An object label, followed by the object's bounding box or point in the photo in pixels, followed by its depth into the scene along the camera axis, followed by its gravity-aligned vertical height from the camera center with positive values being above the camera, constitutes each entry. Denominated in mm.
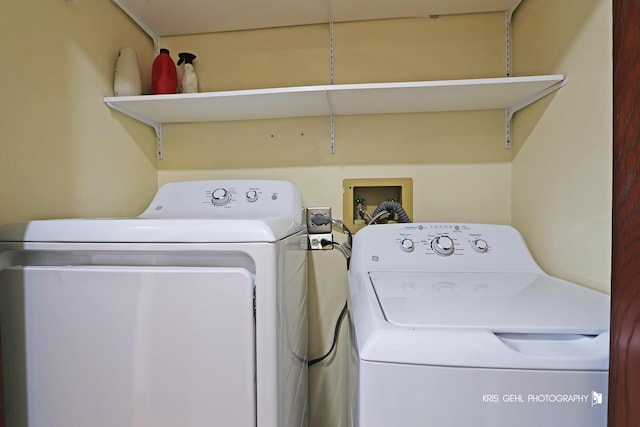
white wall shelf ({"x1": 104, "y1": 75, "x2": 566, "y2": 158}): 1089 +422
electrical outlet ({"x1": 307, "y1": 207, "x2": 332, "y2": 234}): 1410 -64
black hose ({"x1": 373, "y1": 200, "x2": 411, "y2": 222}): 1346 -16
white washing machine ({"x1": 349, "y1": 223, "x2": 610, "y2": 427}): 498 -261
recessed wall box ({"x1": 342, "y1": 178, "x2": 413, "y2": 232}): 1406 +49
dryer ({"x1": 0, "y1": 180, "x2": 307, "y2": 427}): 687 -264
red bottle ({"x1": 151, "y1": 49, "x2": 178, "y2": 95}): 1288 +562
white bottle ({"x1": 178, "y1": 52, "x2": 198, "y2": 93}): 1348 +578
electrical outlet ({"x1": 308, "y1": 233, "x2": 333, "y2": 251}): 1414 -161
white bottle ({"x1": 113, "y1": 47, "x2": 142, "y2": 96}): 1207 +531
